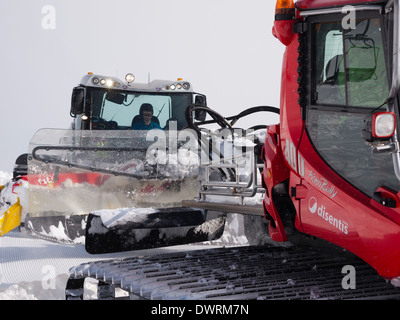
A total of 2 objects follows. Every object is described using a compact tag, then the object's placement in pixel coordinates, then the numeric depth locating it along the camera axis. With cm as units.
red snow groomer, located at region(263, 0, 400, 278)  709
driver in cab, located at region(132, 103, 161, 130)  2208
